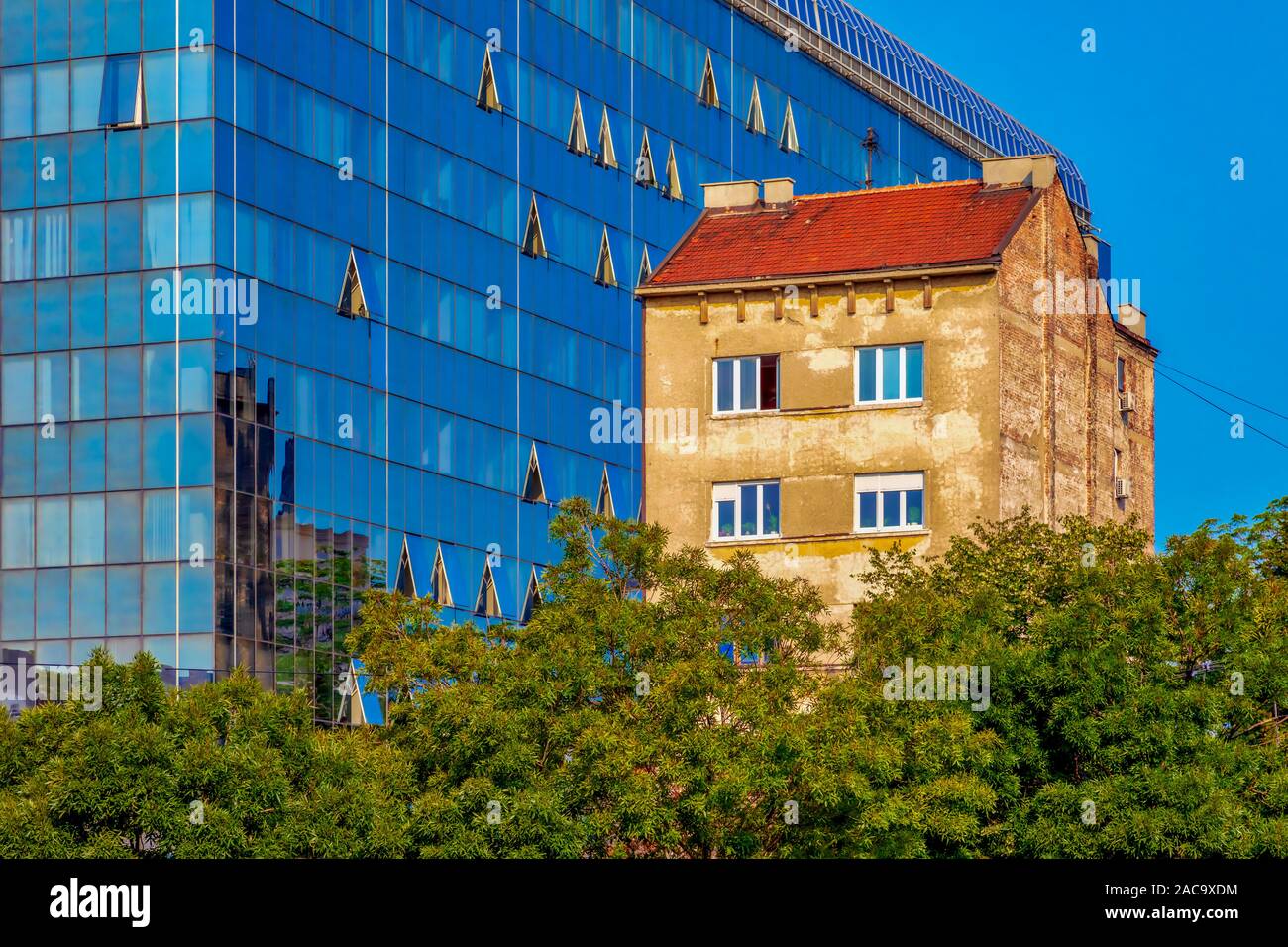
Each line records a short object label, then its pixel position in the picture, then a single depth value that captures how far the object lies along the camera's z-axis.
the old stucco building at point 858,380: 80.50
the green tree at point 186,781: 54.44
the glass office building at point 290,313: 97.44
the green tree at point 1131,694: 56.44
